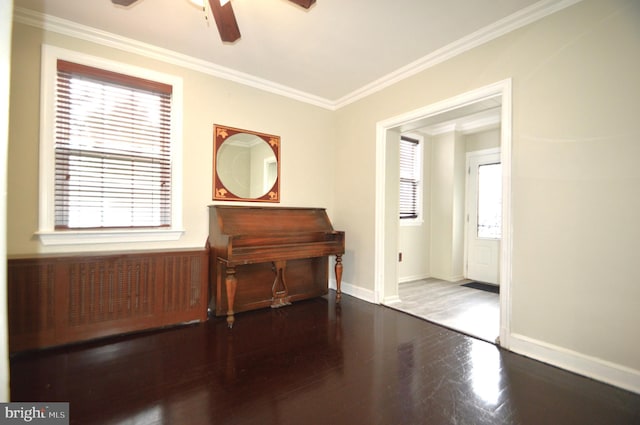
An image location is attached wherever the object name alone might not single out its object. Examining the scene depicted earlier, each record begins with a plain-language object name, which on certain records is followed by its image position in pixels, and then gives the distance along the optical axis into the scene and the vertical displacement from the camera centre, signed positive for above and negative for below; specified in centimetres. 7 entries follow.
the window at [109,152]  236 +53
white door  440 -3
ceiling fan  164 +119
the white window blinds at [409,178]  450 +57
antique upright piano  272 -43
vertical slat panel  208 -70
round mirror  313 +54
